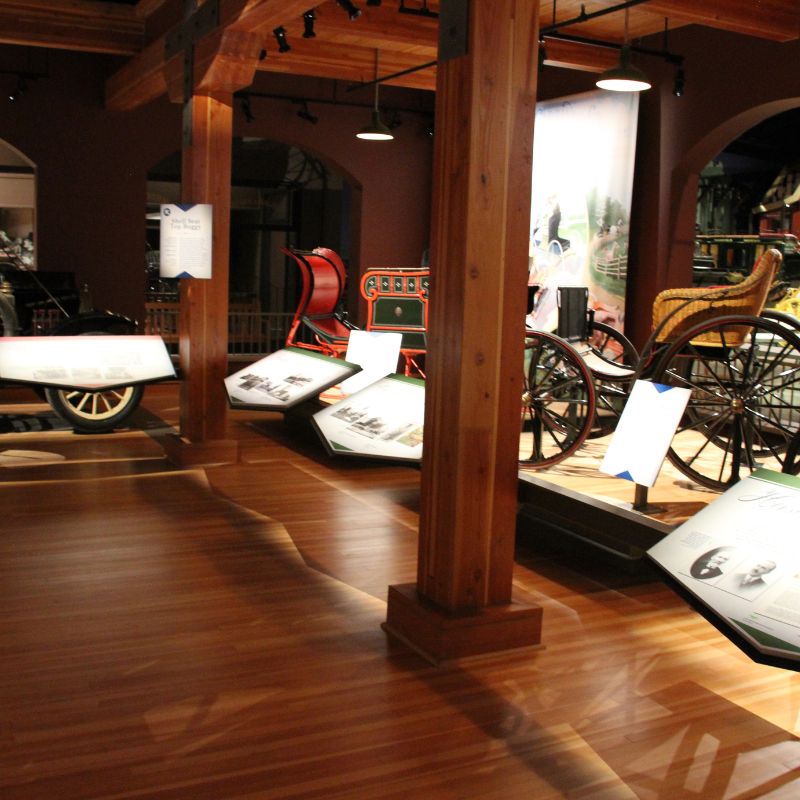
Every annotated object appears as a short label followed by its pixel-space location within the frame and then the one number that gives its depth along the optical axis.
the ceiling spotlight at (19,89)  10.50
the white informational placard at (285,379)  7.02
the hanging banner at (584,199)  9.43
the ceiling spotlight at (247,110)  11.23
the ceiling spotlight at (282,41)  7.47
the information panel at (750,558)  2.97
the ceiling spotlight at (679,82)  8.57
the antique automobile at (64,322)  7.82
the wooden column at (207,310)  6.62
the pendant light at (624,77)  7.11
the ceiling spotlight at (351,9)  6.45
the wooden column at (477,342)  3.43
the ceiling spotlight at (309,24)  7.06
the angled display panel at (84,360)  6.83
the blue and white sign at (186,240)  6.51
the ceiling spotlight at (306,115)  11.76
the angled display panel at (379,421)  5.88
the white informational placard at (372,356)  7.50
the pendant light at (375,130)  10.39
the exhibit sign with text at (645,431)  4.34
